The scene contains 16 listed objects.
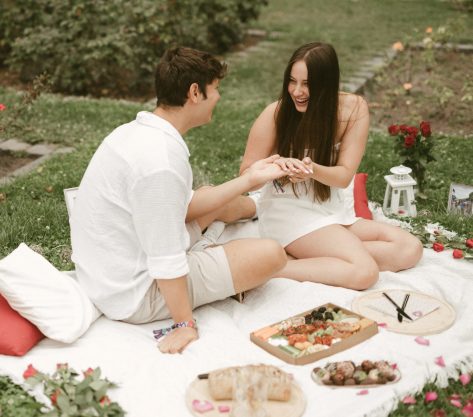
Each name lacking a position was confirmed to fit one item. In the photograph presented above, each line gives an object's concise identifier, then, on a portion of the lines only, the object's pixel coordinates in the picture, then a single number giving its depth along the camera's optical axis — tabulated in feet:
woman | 13.16
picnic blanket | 10.14
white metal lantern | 16.52
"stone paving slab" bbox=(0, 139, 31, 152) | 22.16
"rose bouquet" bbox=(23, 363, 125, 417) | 9.69
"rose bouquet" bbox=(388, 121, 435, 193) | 16.97
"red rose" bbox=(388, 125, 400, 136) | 16.97
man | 10.64
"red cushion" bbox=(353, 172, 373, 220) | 16.12
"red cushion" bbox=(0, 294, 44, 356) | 11.20
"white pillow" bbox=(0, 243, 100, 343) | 11.44
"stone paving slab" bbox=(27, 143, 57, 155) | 21.98
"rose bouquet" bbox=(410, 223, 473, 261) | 14.57
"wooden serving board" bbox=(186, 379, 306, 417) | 9.71
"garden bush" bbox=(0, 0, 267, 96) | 27.68
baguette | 9.77
